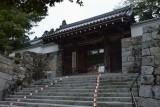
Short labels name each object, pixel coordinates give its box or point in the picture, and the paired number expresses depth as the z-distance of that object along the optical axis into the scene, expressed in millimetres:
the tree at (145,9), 12203
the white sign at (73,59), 9303
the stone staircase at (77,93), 5104
